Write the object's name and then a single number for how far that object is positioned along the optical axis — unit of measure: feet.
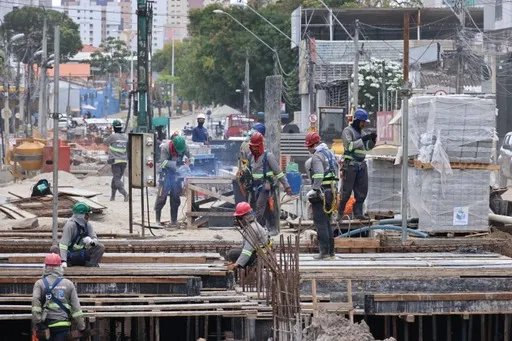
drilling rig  115.44
